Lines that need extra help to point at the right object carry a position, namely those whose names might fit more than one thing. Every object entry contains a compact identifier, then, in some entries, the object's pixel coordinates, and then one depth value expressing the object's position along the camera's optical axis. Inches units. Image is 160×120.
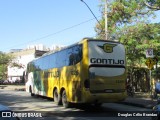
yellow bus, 644.1
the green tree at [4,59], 2878.9
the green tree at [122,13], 1020.5
